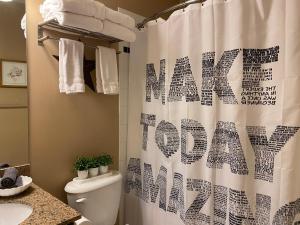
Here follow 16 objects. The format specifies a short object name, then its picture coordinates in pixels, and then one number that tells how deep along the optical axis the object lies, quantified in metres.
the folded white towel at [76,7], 1.26
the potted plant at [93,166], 1.64
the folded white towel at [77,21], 1.27
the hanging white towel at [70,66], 1.45
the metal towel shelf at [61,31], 1.41
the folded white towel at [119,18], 1.46
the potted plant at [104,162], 1.70
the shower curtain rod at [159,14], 1.52
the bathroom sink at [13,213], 1.13
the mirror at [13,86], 1.32
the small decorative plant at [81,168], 1.60
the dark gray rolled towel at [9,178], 1.20
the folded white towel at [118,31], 1.47
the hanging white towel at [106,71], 1.64
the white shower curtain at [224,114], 1.20
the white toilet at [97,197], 1.50
